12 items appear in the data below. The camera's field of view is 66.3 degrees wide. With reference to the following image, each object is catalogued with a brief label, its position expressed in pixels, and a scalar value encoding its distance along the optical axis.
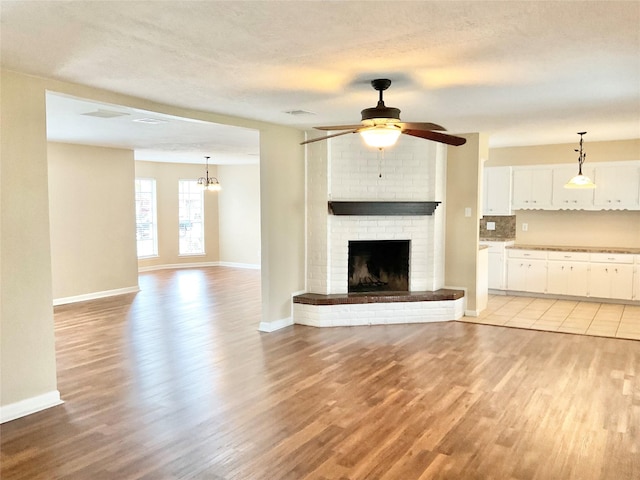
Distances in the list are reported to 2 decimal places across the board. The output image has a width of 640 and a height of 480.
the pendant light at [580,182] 6.87
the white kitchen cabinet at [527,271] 7.93
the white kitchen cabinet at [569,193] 7.76
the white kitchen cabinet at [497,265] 8.21
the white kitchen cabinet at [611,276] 7.27
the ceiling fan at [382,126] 3.54
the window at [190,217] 12.12
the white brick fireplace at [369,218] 6.38
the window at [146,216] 11.36
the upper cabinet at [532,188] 8.07
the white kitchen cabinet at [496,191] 8.38
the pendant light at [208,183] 11.40
